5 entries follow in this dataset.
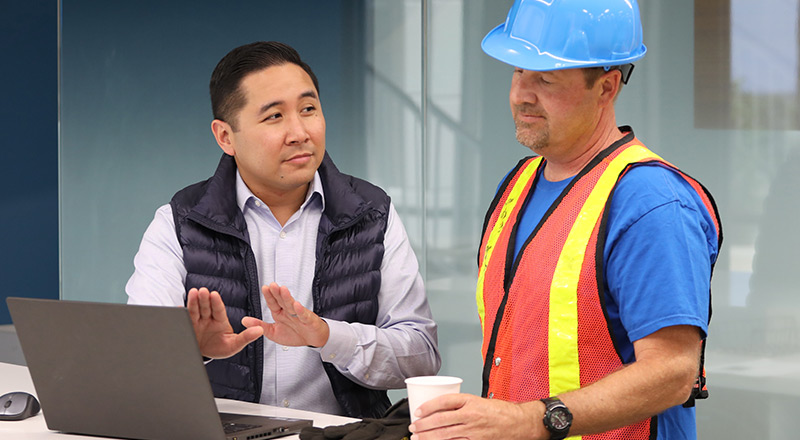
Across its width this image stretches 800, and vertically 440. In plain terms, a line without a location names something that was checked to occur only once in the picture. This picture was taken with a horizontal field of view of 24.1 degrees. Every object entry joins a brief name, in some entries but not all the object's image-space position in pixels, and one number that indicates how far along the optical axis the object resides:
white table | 3.08
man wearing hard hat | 2.81
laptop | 2.87
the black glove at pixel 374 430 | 2.90
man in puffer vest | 3.46
